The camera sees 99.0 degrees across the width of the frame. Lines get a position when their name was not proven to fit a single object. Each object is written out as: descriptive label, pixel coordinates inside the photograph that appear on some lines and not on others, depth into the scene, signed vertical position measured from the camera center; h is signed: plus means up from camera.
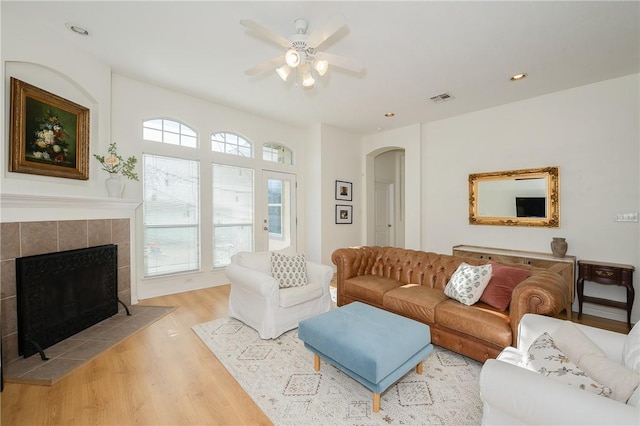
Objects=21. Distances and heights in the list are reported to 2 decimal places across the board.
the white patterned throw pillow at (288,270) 3.09 -0.64
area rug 1.75 -1.28
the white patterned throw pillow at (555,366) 1.09 -0.68
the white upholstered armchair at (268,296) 2.73 -0.88
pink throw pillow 2.39 -0.65
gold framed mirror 3.89 +0.24
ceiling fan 1.98 +1.35
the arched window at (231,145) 4.60 +1.23
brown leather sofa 2.07 -0.82
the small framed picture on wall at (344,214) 5.73 +0.00
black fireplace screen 2.32 -0.76
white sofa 0.92 -0.69
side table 3.14 -0.77
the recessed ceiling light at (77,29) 2.58 +1.80
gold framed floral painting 2.47 +0.82
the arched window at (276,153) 5.27 +1.23
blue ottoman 1.74 -0.90
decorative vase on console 3.58 -0.44
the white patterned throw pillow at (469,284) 2.47 -0.65
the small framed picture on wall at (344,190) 5.73 +0.51
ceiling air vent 3.98 +1.73
